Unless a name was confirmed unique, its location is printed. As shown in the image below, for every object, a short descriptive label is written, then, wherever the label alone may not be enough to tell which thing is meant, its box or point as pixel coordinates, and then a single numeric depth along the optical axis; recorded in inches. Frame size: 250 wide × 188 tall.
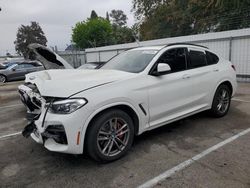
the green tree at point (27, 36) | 2130.6
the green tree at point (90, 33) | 1118.7
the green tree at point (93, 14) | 1807.5
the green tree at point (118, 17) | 2382.9
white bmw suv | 94.4
